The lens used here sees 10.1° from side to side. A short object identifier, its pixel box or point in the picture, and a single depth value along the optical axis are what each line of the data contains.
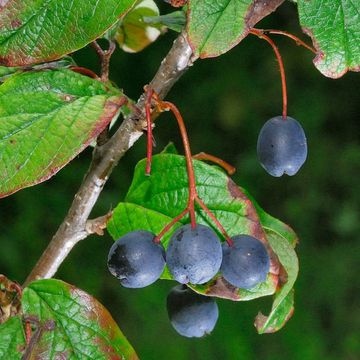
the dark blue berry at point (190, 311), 0.42
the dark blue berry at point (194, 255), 0.38
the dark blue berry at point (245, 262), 0.38
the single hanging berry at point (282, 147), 0.41
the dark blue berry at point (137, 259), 0.39
